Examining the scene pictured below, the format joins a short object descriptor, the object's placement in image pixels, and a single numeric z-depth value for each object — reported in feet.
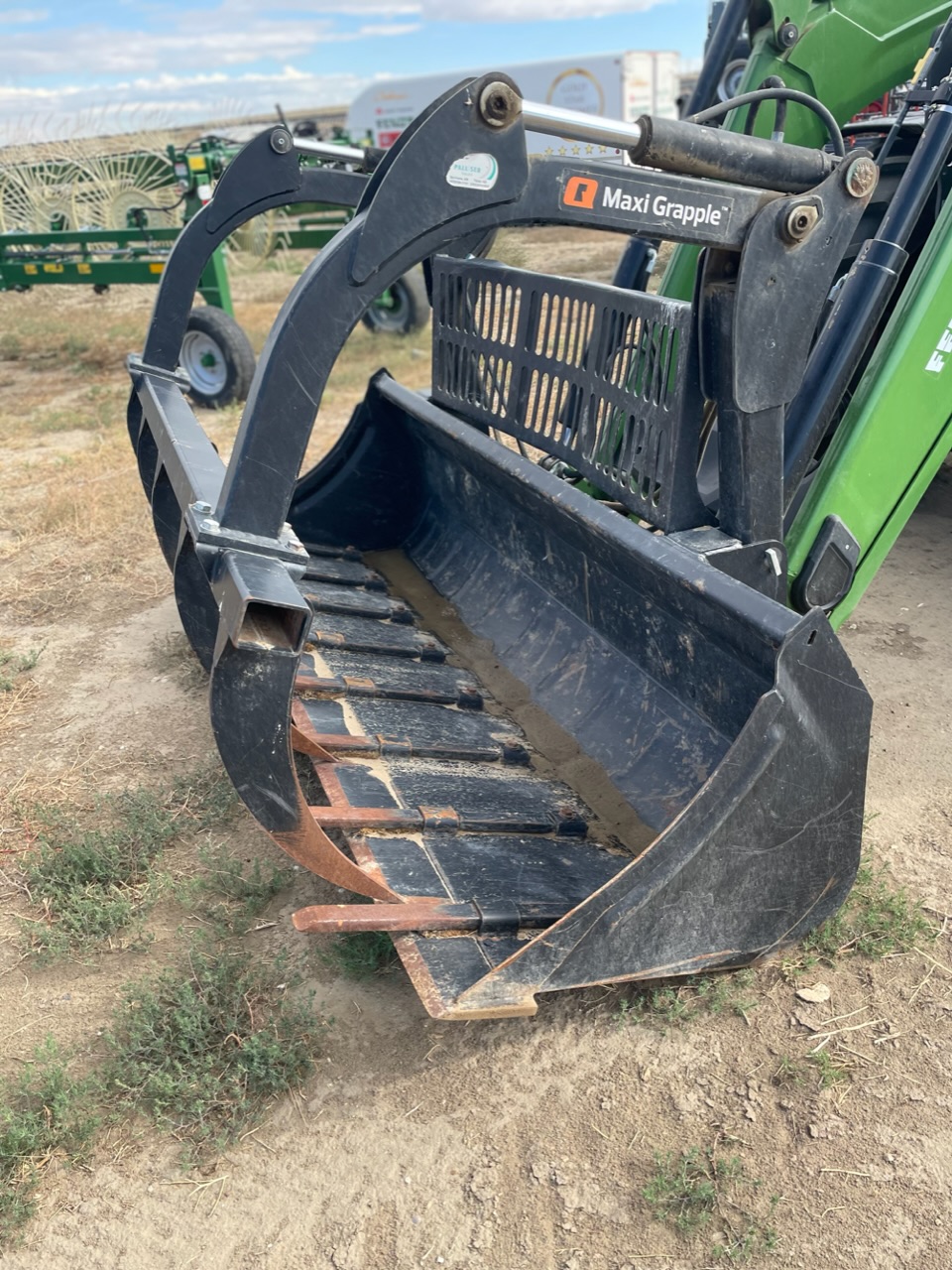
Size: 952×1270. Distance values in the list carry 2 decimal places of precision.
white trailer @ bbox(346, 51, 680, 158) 77.87
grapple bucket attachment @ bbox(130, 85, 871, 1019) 6.64
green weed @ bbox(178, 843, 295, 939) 9.30
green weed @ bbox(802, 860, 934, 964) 8.70
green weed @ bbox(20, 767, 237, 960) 9.30
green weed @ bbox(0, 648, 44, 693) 14.11
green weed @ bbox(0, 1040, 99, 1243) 6.98
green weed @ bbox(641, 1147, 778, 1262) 6.63
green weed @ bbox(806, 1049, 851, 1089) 7.64
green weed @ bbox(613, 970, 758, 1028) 8.13
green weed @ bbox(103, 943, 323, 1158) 7.54
